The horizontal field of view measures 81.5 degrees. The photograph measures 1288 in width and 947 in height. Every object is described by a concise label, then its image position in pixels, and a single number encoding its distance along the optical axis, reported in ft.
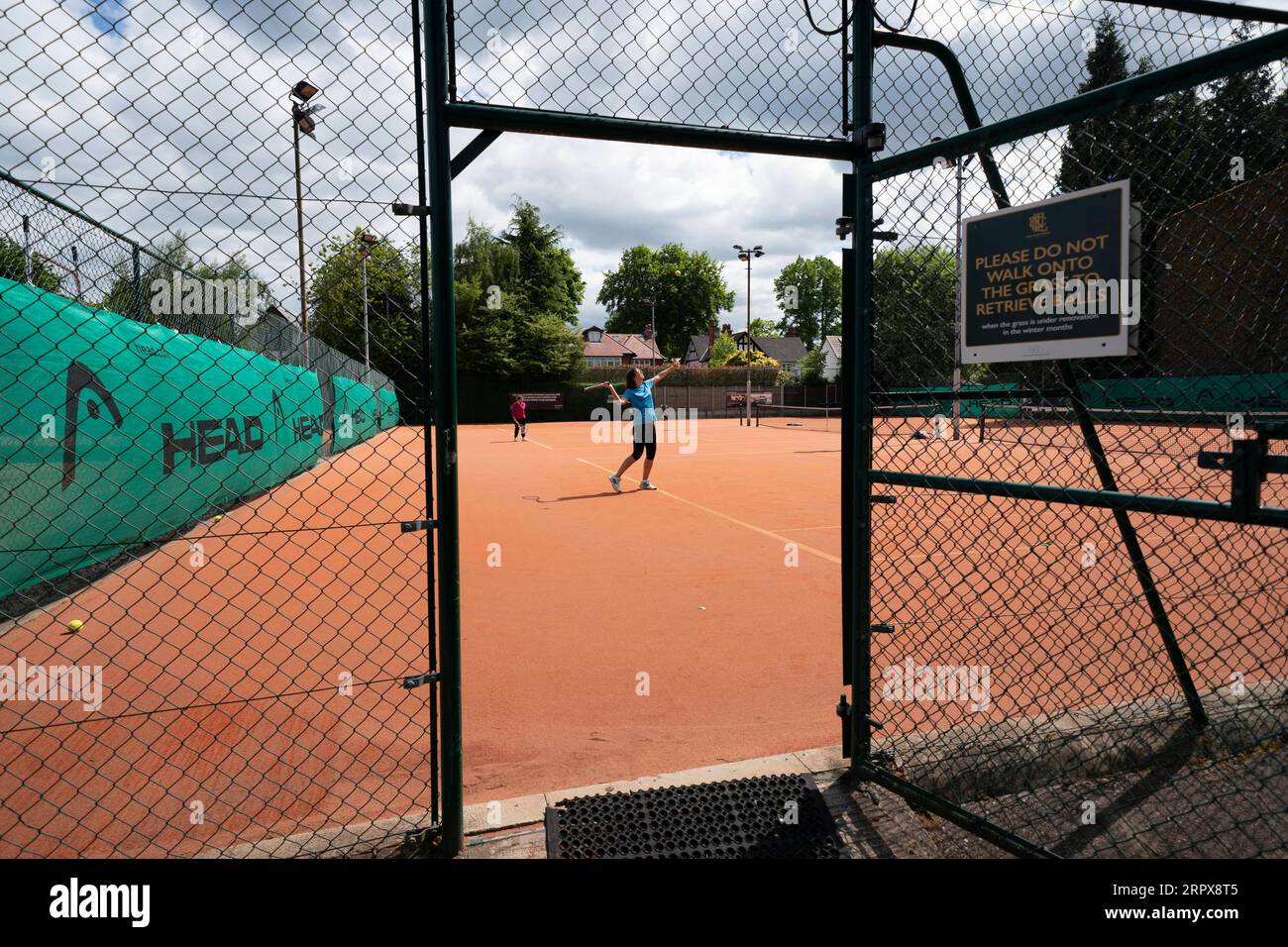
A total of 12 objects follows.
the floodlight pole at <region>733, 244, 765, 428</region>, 132.05
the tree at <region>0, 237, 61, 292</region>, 18.47
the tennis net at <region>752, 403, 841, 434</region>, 108.12
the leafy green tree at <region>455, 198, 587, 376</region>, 143.95
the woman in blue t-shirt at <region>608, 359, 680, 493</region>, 38.37
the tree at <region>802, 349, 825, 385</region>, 164.07
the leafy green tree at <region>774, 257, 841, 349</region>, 312.50
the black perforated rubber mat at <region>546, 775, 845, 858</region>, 8.98
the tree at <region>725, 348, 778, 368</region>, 233.55
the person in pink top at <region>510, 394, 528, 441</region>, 84.94
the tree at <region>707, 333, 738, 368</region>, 255.09
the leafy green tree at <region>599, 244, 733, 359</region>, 274.77
